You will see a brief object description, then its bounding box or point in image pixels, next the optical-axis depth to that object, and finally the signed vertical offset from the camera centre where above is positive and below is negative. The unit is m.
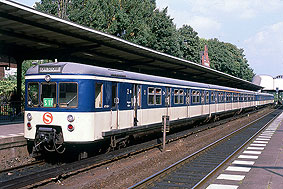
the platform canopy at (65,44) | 12.67 +2.77
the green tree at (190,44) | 58.69 +10.01
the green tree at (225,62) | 77.81 +9.15
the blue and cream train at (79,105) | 10.98 -0.25
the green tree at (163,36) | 47.41 +8.99
